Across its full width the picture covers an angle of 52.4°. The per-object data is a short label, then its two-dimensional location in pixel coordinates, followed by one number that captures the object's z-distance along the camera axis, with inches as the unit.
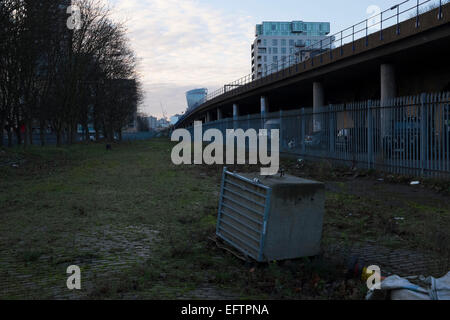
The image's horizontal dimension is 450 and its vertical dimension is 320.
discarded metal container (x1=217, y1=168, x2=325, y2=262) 203.0
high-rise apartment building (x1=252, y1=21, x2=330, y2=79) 5034.5
